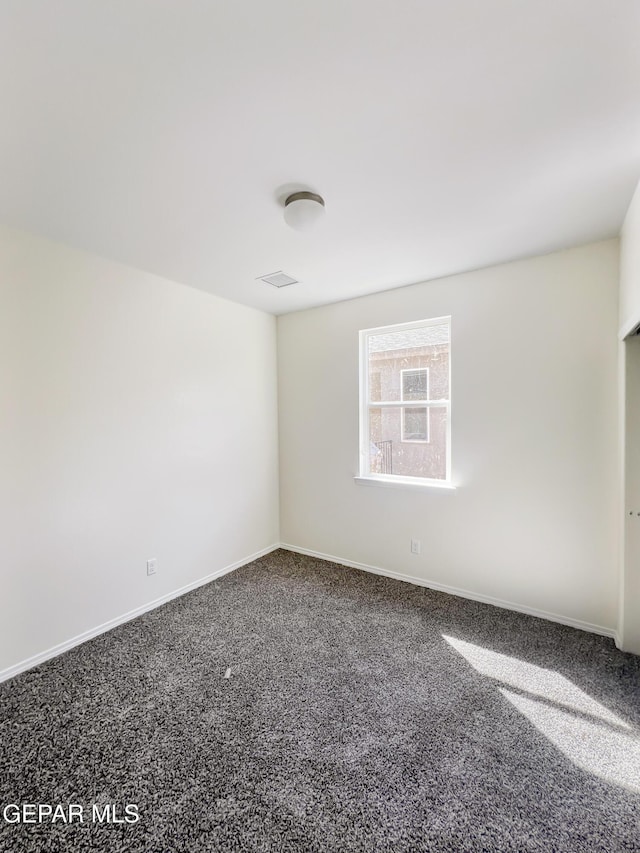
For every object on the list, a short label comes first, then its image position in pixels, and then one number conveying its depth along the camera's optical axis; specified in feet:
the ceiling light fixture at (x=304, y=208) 6.33
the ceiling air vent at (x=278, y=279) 9.95
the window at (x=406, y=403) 10.77
